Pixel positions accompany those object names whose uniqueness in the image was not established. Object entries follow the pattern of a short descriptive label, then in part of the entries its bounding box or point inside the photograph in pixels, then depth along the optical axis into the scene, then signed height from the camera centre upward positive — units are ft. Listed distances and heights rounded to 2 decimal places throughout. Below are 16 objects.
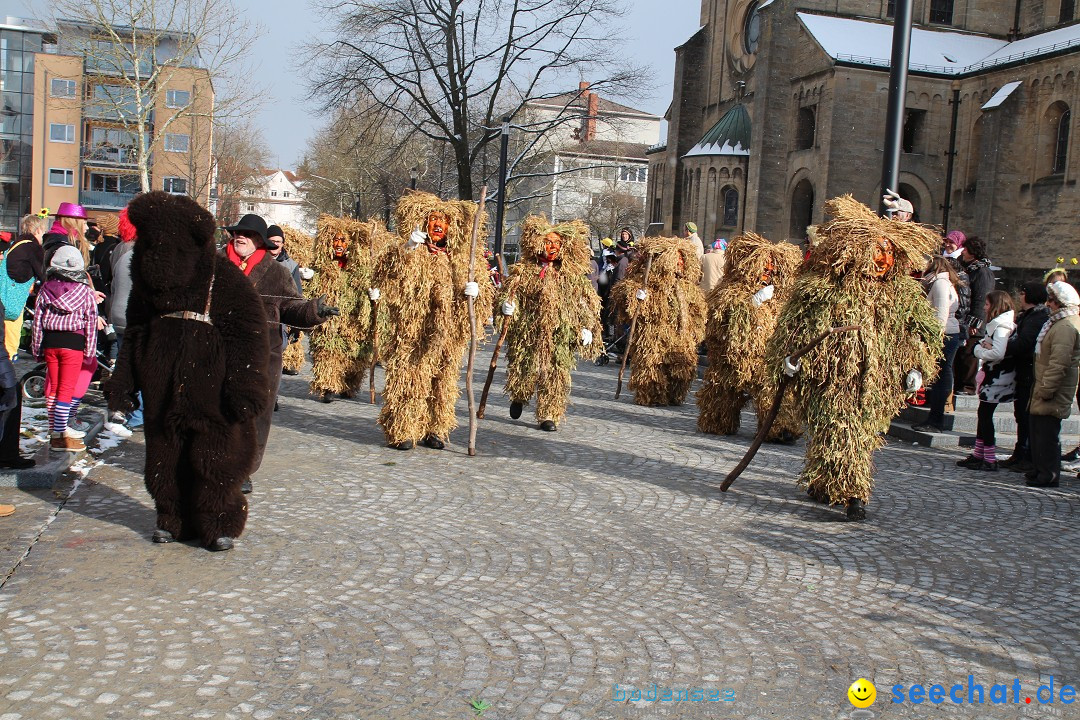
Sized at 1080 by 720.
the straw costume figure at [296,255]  48.01 +1.92
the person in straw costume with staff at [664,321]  42.60 -0.12
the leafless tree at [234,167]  187.68 +25.75
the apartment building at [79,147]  198.49 +29.89
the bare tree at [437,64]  103.60 +25.85
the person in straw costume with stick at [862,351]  24.11 -0.45
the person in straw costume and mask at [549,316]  35.55 -0.17
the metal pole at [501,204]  82.79 +8.71
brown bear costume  18.28 -1.49
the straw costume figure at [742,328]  35.32 -0.17
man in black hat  23.12 +0.12
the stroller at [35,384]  35.37 -3.91
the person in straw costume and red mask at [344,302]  40.04 -0.16
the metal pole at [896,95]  34.58 +8.50
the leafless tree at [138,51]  99.30 +24.49
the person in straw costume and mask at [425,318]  30.07 -0.46
